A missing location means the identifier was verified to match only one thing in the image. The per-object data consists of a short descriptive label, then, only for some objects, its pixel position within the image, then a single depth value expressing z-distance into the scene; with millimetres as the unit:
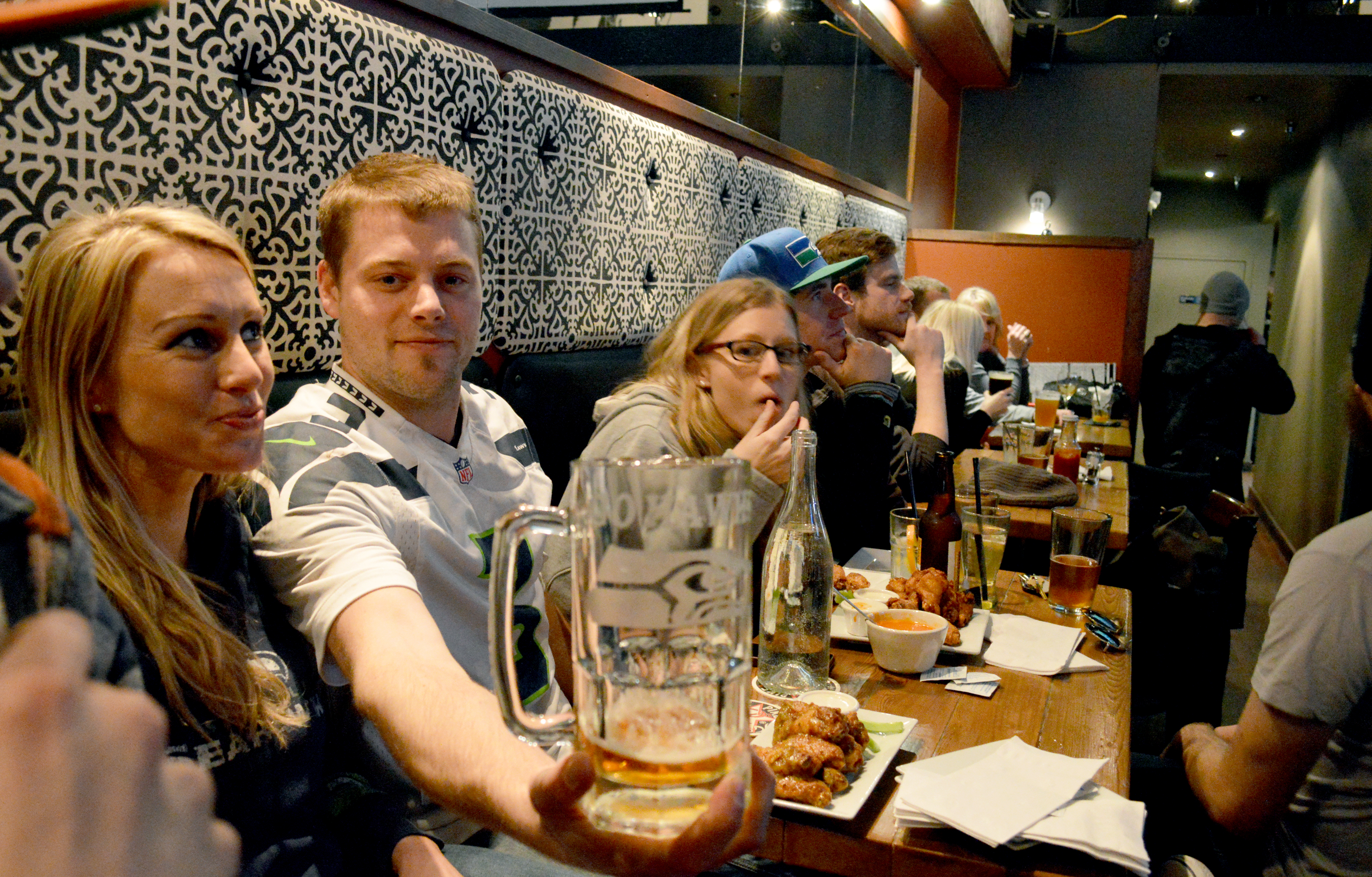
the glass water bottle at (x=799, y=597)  1357
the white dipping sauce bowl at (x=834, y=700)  1230
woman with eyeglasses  1824
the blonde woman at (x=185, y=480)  938
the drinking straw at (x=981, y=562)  1751
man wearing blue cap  2516
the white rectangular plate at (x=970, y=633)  1503
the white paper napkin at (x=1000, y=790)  1000
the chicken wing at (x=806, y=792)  1031
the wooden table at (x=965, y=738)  993
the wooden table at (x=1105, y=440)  4066
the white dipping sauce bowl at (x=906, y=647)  1417
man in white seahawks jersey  779
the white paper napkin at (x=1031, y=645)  1485
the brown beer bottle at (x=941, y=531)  1810
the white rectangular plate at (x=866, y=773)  1021
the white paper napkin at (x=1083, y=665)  1478
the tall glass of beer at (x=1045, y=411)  4332
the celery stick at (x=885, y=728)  1213
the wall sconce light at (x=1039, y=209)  7719
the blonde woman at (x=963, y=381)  3865
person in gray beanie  4883
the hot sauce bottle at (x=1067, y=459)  3365
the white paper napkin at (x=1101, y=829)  955
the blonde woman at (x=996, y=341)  5441
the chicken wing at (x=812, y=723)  1102
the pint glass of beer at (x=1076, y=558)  1741
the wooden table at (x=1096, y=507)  2545
